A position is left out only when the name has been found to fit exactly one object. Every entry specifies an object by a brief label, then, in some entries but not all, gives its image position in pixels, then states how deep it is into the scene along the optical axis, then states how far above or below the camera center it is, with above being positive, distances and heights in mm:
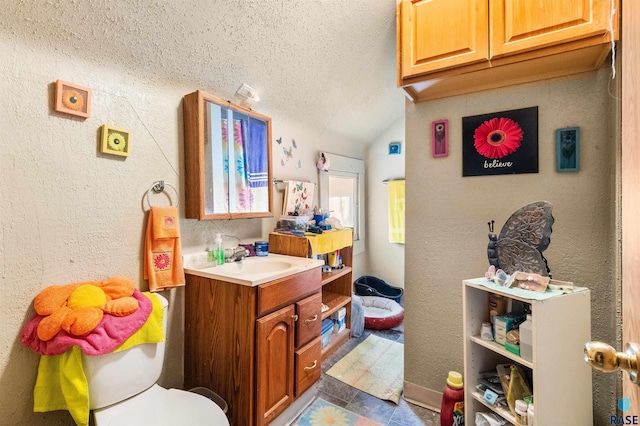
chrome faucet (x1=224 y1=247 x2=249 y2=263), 1845 -287
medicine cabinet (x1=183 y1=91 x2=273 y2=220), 1632 +312
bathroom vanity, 1438 -672
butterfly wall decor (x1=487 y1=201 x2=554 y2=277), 1166 -138
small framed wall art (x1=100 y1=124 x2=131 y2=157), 1337 +330
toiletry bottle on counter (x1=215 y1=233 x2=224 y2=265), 1796 -248
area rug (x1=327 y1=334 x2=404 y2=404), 1960 -1191
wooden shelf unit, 2108 -647
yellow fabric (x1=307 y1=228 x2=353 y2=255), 2143 -246
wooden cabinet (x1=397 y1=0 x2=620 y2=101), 1181 +739
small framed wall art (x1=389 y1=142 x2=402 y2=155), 3436 +722
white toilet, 1115 -769
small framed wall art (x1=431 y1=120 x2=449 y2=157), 1711 +414
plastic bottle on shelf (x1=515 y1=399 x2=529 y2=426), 1153 -812
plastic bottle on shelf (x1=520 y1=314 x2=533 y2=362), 1142 -518
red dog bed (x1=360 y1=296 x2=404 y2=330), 2863 -1074
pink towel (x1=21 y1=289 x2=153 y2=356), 1042 -458
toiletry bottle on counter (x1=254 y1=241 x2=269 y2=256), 2062 -268
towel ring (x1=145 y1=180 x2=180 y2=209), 1529 +128
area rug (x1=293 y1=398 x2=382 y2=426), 1661 -1208
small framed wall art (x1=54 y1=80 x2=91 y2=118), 1190 +472
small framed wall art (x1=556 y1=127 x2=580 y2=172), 1396 +279
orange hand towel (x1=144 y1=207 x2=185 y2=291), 1500 -209
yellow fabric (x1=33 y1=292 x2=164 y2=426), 1062 -623
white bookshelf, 1086 -583
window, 2992 +197
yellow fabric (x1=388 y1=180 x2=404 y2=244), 3420 -25
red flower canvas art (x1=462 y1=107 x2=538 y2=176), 1499 +348
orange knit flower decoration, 1058 -362
